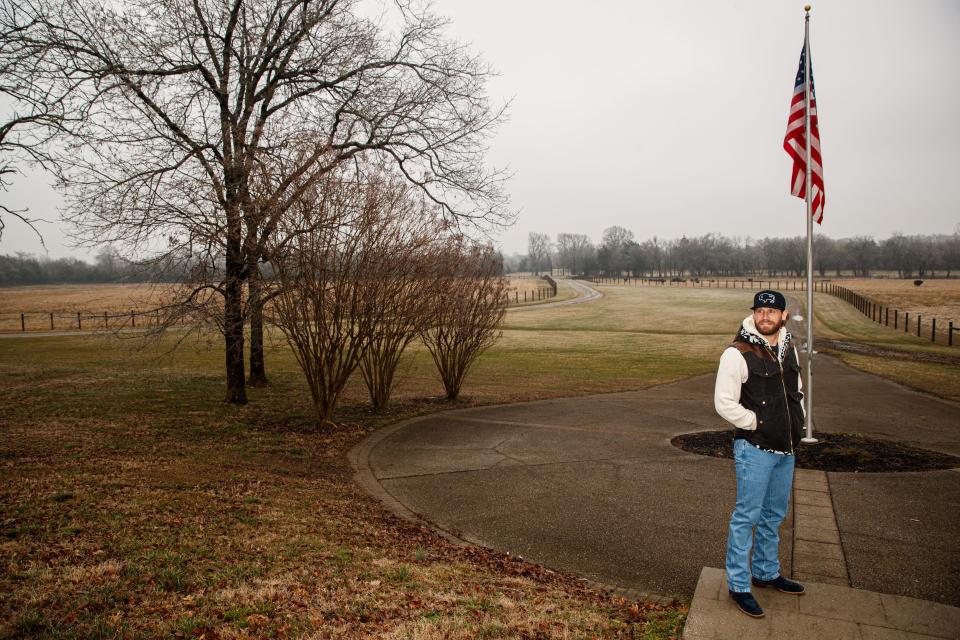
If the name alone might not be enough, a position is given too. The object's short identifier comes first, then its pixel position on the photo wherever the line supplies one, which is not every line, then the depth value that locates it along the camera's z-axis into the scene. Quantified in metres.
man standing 4.35
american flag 9.66
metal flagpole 9.45
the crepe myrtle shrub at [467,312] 13.98
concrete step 4.09
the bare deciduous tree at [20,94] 9.42
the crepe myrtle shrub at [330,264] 10.22
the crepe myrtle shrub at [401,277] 10.98
